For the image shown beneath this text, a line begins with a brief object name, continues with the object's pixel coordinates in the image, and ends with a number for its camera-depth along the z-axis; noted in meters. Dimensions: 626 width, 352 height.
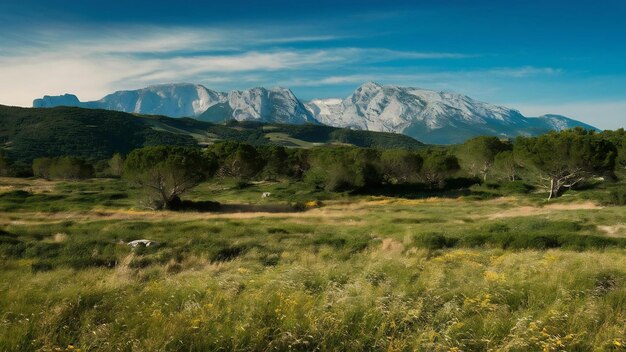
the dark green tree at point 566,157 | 58.72
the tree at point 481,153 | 90.50
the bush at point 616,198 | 48.06
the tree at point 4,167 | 115.88
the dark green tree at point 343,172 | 74.94
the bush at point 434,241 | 22.54
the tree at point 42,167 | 121.06
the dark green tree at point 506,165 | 80.69
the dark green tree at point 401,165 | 85.25
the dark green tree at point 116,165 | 126.81
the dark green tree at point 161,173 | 51.53
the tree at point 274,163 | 103.88
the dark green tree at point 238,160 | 94.06
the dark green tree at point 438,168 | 81.75
